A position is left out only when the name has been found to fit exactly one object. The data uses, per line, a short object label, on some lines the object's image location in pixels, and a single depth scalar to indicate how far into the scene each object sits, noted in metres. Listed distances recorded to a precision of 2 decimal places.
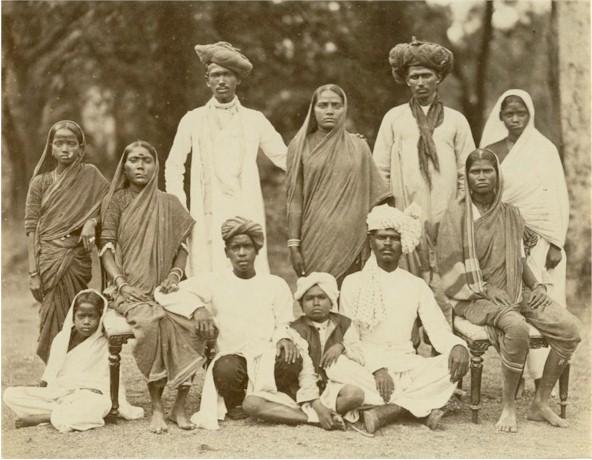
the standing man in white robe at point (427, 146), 6.66
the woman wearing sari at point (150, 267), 5.83
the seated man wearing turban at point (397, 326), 5.78
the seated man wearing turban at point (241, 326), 5.80
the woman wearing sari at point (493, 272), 6.07
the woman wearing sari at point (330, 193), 6.36
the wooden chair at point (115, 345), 5.91
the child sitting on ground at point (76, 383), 5.85
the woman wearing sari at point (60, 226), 6.44
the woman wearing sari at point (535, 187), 6.58
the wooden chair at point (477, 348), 5.89
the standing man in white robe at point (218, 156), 6.62
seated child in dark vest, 5.73
